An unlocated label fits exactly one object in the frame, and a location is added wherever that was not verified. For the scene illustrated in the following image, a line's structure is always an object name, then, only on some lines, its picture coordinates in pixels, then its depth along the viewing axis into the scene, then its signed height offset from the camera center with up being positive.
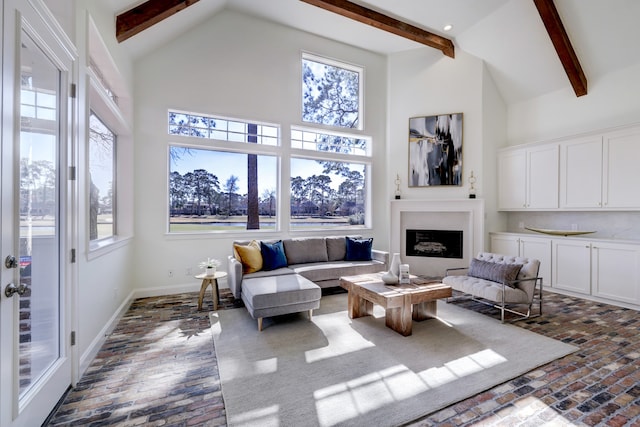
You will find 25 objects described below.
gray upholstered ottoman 3.13 -0.97
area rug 1.91 -1.30
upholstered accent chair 3.41 -0.91
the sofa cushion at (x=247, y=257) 4.06 -0.67
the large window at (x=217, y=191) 4.64 +0.33
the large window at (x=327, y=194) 5.58 +0.34
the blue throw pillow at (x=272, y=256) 4.28 -0.69
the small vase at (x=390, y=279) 3.39 -0.80
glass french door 1.43 -0.06
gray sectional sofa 3.21 -0.88
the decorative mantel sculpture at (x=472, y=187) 5.44 +0.45
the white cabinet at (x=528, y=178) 4.91 +0.61
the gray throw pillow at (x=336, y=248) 5.02 -0.66
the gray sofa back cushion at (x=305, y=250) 4.70 -0.66
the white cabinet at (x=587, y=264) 3.88 -0.77
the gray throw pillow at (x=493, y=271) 3.56 -0.77
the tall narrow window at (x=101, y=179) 3.15 +0.37
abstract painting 5.60 +1.21
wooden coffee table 3.02 -0.94
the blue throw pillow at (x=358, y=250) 5.01 -0.69
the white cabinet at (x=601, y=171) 4.05 +0.61
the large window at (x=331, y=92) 5.70 +2.42
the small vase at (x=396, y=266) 3.50 -0.67
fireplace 5.46 -0.29
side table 3.72 -1.00
